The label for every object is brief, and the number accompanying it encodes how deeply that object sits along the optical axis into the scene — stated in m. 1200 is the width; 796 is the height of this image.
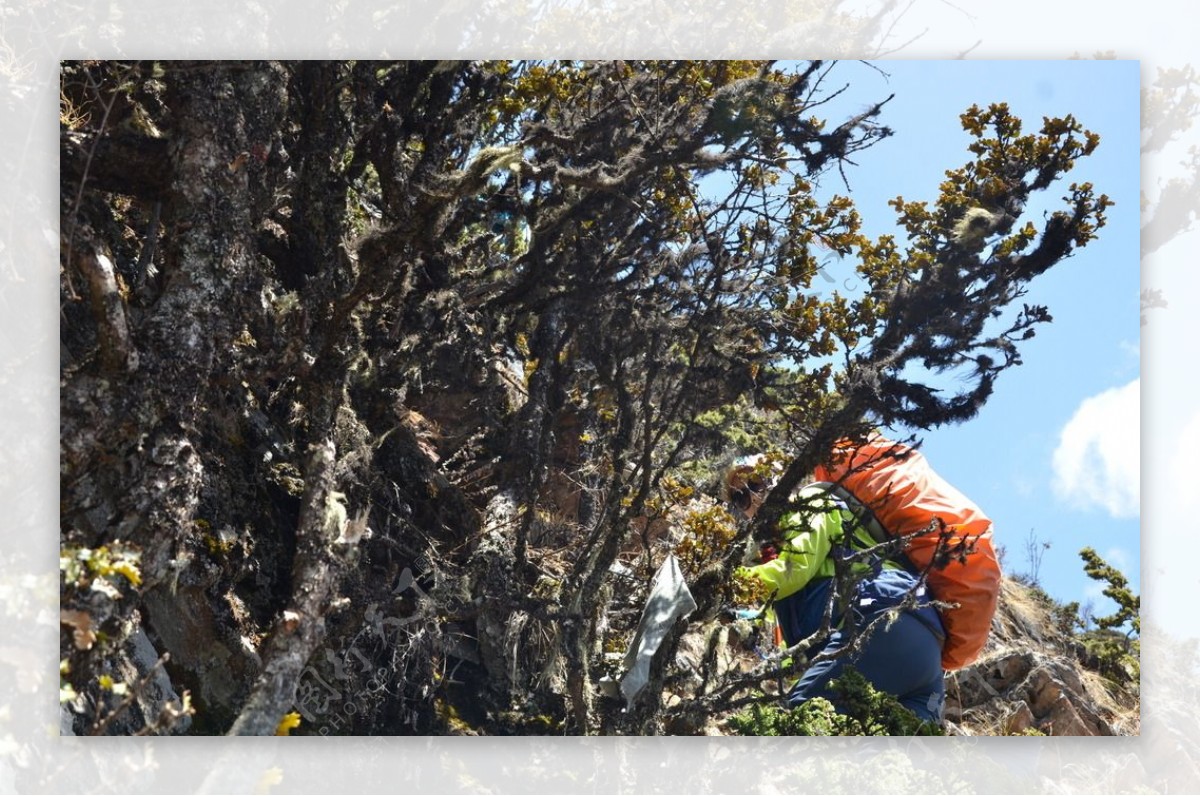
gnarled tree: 3.74
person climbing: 3.96
